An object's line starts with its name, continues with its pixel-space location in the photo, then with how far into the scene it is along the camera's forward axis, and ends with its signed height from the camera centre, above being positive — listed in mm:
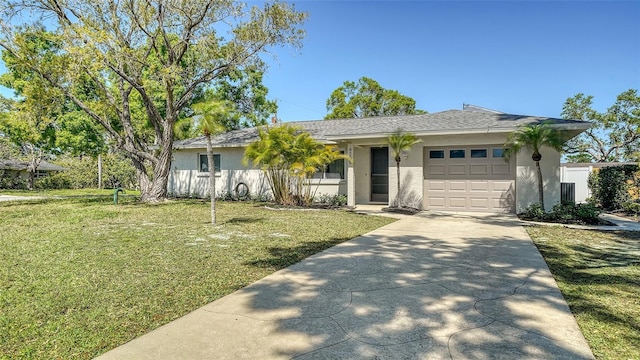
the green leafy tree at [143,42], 11406 +4843
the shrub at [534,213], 9594 -987
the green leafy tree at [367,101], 35750 +8025
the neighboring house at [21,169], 28577 +937
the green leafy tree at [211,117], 7746 +1393
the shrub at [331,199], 13234 -821
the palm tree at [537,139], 9438 +1063
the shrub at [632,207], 10489 -908
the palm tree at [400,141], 11367 +1220
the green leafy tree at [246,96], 23958 +5869
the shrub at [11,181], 27359 -149
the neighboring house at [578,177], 14315 +37
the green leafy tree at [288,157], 11531 +736
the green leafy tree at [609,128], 25016 +3699
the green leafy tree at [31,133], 12859 +2511
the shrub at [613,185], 11164 -240
